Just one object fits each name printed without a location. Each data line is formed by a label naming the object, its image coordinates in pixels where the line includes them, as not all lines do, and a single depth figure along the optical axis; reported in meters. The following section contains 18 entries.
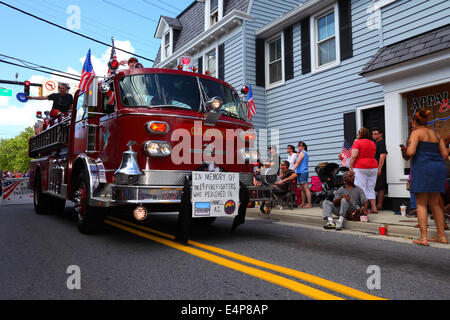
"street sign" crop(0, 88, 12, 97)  19.82
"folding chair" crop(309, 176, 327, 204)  10.08
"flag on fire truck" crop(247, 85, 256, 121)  6.27
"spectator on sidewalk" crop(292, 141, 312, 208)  9.34
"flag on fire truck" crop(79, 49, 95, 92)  9.12
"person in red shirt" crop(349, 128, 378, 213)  7.38
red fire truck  4.53
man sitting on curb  6.40
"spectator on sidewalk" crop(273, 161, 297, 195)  8.90
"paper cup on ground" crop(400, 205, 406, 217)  7.15
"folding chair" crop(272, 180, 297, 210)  8.97
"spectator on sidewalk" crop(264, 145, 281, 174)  9.83
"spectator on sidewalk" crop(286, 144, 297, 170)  9.88
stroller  8.90
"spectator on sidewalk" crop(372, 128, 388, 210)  7.99
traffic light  18.48
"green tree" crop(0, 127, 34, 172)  79.81
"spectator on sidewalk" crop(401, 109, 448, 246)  4.85
